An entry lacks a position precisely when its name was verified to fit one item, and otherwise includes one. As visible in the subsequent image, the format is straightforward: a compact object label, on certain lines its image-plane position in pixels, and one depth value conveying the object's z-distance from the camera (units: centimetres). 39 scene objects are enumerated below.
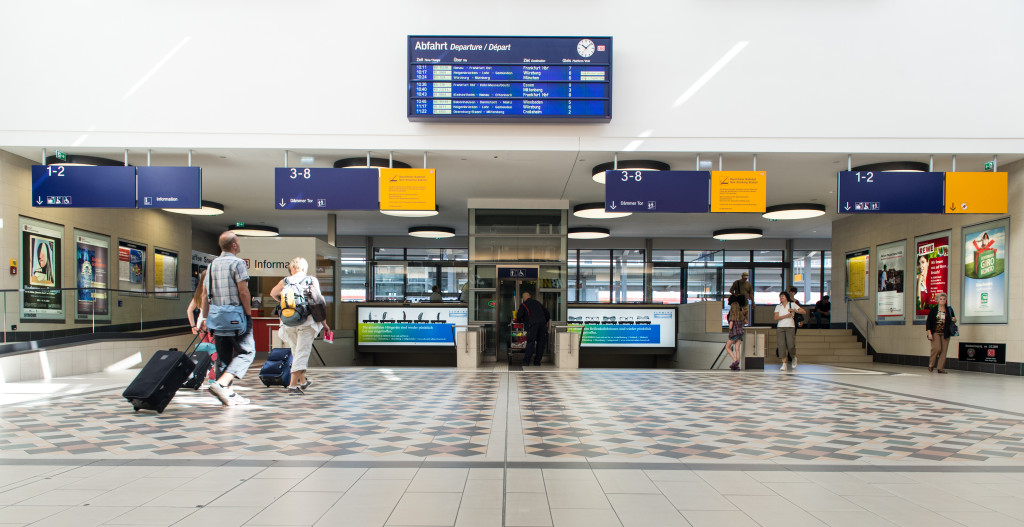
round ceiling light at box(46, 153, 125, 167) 1158
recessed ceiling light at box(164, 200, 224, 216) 1639
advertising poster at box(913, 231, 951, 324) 1356
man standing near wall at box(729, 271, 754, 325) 1326
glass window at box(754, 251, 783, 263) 2556
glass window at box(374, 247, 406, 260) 2589
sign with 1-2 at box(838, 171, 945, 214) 1105
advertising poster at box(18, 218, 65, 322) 1061
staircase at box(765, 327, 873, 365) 1608
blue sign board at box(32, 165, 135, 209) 1083
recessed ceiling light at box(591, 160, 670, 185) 1201
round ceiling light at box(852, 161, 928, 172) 1180
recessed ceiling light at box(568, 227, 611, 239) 2202
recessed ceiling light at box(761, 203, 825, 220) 1623
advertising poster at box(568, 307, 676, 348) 1745
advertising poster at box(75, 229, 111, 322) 1134
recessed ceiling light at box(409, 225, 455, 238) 2181
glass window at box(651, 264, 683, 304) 2497
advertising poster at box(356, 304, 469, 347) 1744
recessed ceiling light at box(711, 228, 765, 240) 2214
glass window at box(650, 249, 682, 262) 2556
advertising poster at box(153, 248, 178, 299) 1752
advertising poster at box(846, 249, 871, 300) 1716
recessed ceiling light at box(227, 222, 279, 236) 2203
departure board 1099
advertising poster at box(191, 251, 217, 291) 2105
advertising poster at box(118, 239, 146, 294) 1559
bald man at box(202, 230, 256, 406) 630
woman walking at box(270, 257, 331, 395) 730
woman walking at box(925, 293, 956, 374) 1184
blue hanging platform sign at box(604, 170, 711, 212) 1132
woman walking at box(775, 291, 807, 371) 1281
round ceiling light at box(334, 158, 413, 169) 1215
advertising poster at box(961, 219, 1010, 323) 1182
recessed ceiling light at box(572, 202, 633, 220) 1677
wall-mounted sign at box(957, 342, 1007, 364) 1174
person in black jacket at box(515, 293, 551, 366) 1412
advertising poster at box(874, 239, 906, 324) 1524
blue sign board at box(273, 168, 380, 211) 1124
